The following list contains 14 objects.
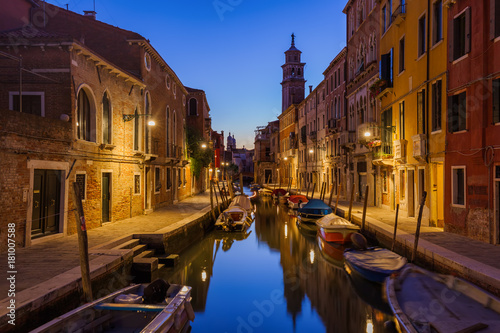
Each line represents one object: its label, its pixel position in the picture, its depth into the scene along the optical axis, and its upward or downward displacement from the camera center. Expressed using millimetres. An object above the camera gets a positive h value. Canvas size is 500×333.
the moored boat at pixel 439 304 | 5379 -2200
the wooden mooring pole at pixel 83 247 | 6488 -1362
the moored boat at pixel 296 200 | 25666 -2233
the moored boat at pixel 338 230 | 14023 -2290
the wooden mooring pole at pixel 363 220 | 14211 -1974
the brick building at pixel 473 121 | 9594 +1303
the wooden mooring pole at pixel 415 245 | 9011 -1861
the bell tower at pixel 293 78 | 52156 +12406
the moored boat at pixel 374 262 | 8914 -2356
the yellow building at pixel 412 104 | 12555 +2472
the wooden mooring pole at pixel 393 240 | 10539 -2049
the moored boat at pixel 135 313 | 5520 -2289
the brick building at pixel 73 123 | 9469 +1466
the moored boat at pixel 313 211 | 18966 -2138
